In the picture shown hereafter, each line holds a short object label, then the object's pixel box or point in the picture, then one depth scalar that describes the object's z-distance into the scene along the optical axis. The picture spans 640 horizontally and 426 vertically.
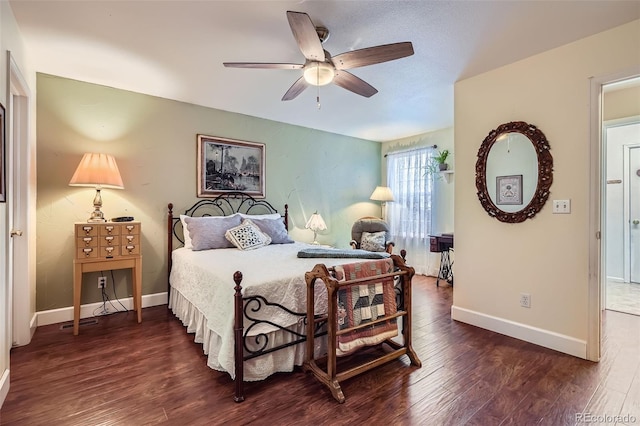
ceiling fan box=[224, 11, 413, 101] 1.77
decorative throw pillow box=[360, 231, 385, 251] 4.59
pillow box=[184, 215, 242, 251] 3.29
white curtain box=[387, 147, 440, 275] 5.14
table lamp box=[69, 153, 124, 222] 2.87
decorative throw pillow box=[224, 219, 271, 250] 3.34
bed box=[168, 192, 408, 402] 1.92
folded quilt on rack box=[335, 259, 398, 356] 1.96
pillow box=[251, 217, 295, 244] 3.74
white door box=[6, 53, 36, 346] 2.41
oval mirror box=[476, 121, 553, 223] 2.58
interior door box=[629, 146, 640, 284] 4.30
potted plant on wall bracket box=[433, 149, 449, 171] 4.72
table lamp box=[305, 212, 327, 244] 4.55
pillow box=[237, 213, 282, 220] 3.82
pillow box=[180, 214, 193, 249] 3.39
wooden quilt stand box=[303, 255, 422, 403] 1.86
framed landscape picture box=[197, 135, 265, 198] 3.91
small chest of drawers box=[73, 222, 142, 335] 2.79
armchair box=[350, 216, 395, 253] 4.61
